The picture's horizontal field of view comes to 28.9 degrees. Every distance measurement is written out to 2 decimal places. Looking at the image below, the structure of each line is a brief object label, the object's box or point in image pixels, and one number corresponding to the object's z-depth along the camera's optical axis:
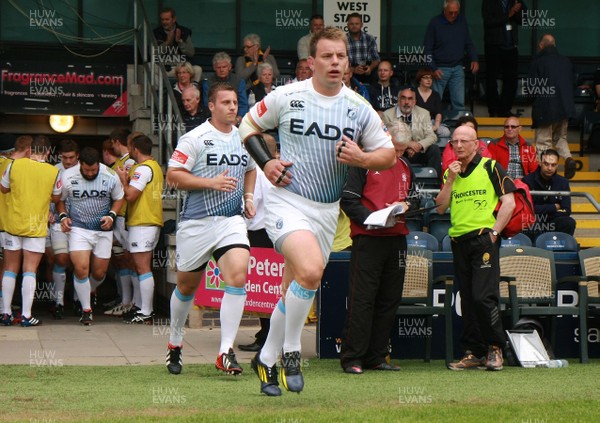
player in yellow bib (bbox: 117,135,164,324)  14.30
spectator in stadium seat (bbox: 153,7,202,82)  17.44
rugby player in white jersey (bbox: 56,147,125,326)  14.23
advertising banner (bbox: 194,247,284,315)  11.99
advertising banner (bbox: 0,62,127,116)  17.34
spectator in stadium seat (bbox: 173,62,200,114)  15.94
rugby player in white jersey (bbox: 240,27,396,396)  7.54
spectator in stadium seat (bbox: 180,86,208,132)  14.67
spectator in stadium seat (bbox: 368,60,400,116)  16.62
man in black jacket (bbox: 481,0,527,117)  18.00
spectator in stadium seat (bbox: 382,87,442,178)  15.55
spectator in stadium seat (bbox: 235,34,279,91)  16.77
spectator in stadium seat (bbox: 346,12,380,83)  17.33
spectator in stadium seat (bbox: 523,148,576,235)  14.45
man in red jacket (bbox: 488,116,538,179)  15.48
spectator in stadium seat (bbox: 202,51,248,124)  16.14
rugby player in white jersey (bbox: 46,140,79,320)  14.76
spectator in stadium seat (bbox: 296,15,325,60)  17.30
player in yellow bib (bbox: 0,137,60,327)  13.95
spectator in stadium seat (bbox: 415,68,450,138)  16.34
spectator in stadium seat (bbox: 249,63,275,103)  16.44
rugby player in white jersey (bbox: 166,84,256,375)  9.35
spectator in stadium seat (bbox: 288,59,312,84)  16.09
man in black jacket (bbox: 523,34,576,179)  17.16
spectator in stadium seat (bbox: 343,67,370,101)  16.33
